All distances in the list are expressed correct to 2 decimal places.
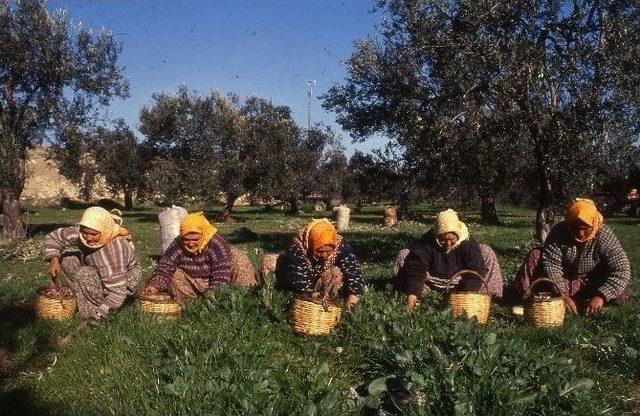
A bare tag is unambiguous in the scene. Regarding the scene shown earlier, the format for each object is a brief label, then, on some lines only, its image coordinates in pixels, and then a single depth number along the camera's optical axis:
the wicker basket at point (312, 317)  5.89
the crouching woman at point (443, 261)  7.44
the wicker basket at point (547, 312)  6.31
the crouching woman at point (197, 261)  7.48
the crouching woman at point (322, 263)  7.02
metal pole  43.49
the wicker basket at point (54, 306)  7.03
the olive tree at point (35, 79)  17.84
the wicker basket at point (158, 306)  6.54
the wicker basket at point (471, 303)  6.37
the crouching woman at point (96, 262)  7.28
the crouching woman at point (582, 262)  7.26
